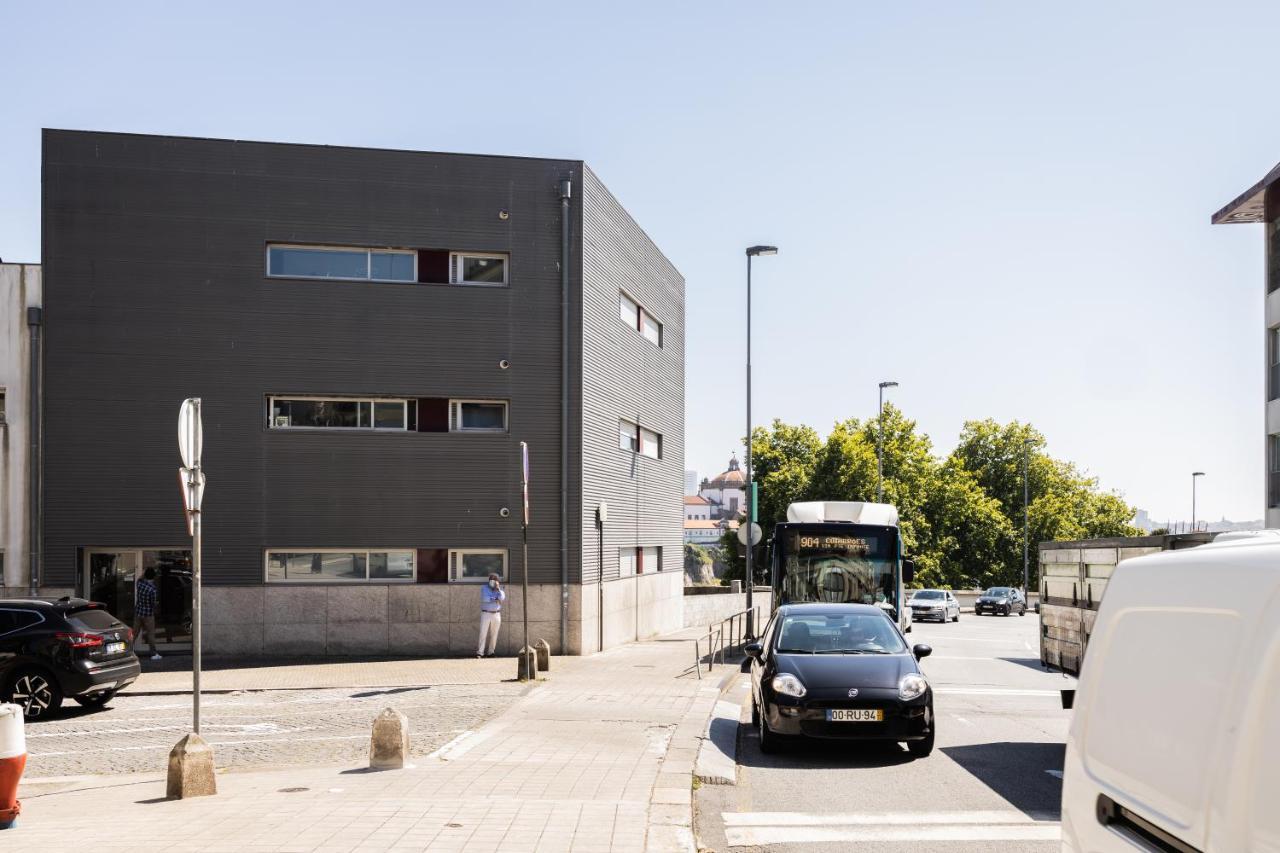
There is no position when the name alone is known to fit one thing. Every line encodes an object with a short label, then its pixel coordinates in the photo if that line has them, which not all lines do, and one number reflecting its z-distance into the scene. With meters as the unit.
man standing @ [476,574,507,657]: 21.78
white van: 2.84
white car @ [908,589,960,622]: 49.22
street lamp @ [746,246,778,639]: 29.78
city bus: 23.39
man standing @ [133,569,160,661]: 21.80
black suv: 15.66
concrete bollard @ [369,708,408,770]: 10.70
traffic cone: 8.53
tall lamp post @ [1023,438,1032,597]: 71.81
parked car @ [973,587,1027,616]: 60.25
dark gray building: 22.45
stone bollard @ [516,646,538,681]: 18.70
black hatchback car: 11.73
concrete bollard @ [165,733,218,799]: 9.59
